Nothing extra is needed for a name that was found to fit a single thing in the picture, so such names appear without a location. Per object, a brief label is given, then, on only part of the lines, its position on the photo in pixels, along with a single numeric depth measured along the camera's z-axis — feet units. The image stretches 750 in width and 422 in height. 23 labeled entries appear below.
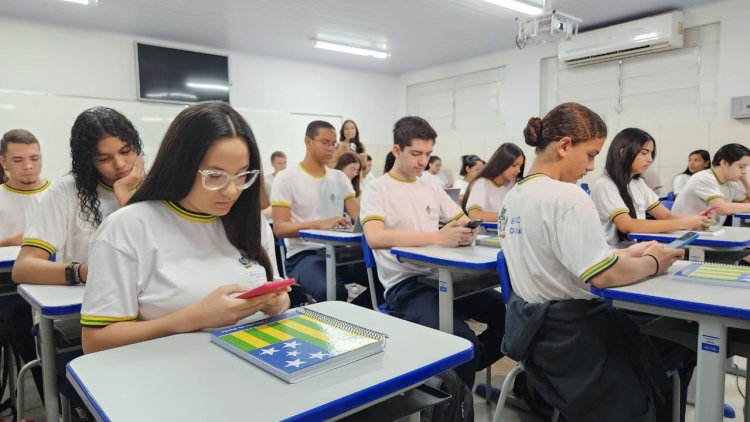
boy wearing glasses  10.01
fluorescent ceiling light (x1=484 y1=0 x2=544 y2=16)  17.38
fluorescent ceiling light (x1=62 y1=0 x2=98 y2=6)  16.28
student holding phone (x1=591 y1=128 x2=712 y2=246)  8.93
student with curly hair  5.67
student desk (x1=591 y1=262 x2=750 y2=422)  4.14
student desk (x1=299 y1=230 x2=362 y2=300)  8.52
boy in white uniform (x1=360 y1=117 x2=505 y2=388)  7.19
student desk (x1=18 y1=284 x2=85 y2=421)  4.62
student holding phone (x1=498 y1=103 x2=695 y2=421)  4.66
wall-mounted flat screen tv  21.68
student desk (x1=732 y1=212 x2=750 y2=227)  12.89
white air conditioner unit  18.75
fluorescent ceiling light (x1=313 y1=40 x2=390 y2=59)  23.18
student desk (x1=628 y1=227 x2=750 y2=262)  8.00
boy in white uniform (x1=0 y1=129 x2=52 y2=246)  8.52
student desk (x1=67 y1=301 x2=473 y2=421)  2.48
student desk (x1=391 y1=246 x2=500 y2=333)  6.21
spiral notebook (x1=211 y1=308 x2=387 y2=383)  2.86
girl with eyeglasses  3.48
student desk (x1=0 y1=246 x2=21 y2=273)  6.78
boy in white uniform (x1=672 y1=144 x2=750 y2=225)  12.69
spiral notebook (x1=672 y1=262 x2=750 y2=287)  4.79
